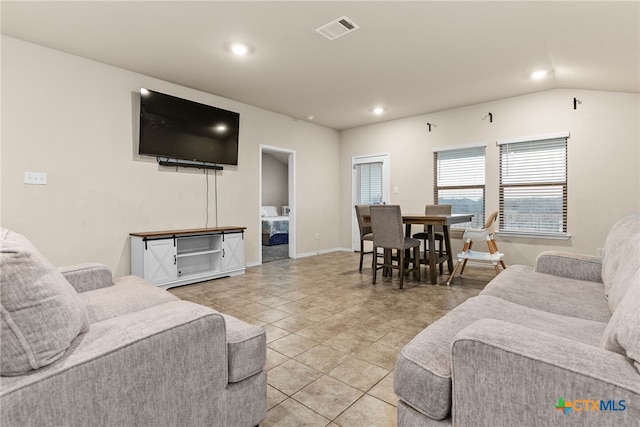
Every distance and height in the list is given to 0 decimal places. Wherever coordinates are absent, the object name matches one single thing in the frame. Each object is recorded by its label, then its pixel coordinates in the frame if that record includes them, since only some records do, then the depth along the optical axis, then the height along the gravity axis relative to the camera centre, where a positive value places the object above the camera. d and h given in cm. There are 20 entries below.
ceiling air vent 274 +161
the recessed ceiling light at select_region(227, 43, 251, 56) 317 +162
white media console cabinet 366 -57
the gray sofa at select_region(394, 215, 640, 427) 79 -48
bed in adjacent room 738 -50
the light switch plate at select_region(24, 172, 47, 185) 313 +31
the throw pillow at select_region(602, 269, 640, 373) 82 -33
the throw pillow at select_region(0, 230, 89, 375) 83 -29
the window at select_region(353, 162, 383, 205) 634 +53
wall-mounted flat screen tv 386 +105
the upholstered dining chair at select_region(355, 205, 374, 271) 447 -21
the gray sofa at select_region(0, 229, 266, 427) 83 -46
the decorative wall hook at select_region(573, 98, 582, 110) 426 +141
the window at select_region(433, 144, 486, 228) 512 +49
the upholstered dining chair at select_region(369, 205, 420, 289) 374 -30
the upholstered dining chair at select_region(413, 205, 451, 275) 435 -34
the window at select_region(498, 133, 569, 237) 445 +34
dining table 375 -16
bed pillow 872 -3
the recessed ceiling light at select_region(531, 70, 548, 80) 382 +163
